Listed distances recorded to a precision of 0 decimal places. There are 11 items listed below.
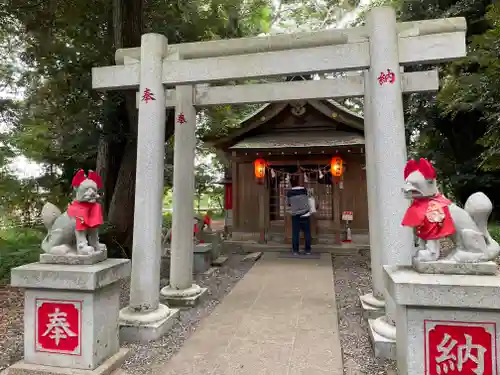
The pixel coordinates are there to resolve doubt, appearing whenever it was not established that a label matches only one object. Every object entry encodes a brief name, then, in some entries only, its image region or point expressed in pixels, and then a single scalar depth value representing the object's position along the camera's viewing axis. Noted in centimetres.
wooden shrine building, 1017
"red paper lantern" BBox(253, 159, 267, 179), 1026
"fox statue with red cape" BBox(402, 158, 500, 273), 267
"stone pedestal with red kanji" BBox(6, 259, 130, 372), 309
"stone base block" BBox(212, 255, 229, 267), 823
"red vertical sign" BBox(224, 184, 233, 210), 1259
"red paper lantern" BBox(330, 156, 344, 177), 986
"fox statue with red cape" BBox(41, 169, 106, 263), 331
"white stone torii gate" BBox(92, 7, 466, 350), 365
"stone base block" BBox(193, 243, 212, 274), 754
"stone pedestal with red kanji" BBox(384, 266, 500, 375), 245
